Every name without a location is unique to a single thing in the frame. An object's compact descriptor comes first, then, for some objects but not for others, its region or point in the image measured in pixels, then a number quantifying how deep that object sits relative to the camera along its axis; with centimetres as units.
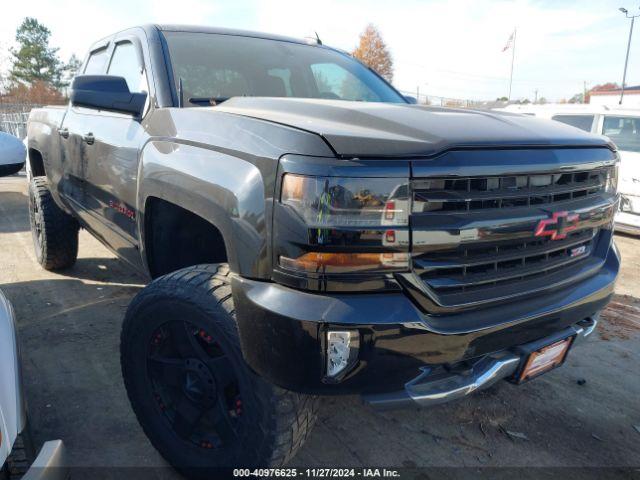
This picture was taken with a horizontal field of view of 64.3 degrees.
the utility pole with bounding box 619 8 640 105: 3041
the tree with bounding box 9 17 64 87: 4656
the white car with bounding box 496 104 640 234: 646
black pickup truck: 153
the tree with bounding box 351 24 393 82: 5003
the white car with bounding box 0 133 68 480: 134
